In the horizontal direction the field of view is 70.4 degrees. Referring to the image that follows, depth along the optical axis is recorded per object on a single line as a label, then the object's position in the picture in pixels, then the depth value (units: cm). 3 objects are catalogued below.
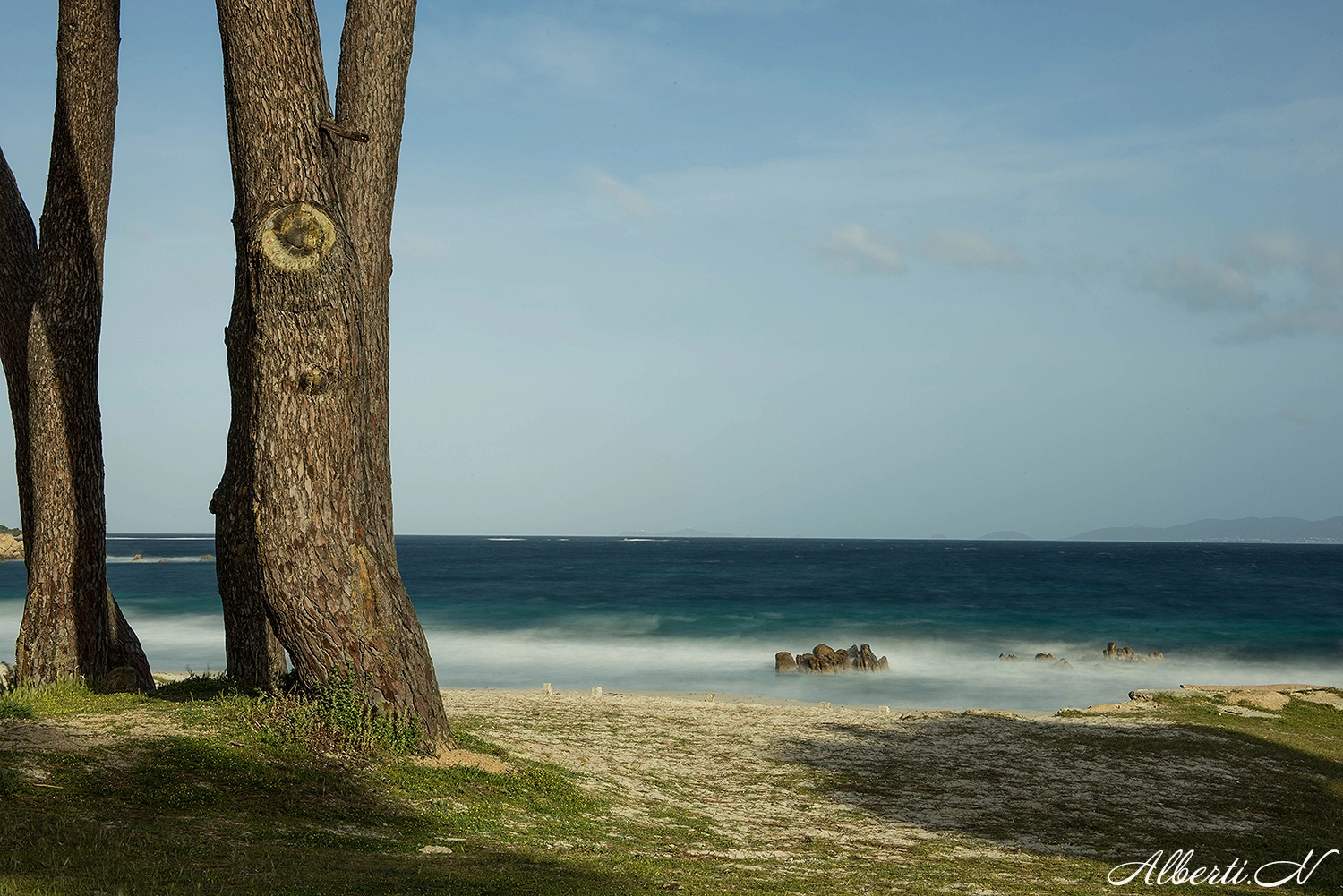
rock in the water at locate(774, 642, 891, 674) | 2803
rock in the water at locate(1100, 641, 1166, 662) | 3206
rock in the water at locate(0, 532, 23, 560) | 8438
